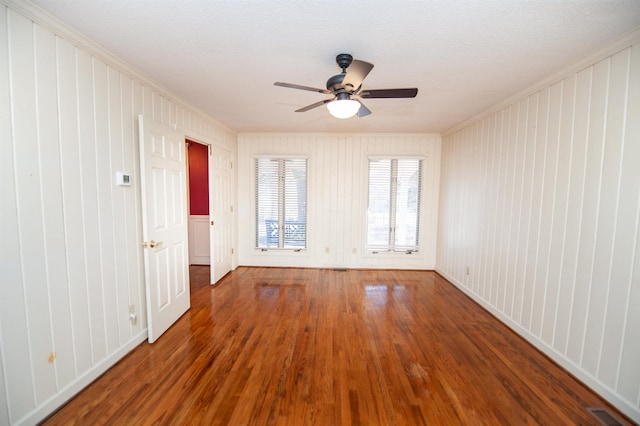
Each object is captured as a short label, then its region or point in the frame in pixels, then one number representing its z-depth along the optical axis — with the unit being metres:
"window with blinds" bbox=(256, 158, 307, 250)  4.68
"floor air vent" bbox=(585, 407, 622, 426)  1.60
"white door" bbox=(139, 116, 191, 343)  2.35
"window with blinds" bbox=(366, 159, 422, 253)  4.64
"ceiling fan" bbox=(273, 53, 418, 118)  1.78
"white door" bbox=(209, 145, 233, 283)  3.83
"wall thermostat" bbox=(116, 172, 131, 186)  2.12
